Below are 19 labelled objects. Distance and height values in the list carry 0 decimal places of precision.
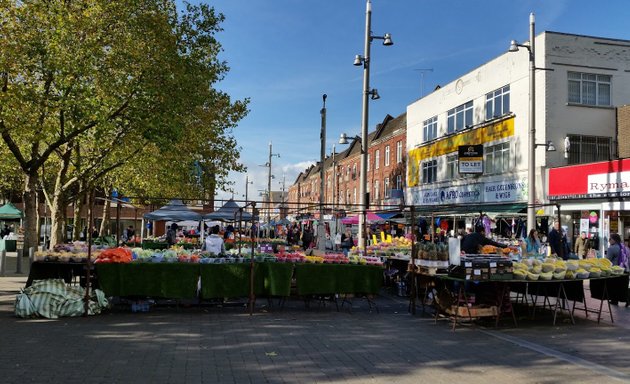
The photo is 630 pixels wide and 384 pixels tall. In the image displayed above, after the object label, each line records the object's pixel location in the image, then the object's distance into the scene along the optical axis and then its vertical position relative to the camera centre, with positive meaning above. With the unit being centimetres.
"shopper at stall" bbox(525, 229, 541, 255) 1613 -48
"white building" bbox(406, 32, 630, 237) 2634 +607
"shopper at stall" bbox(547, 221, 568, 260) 1553 -40
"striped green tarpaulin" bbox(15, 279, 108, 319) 1030 -159
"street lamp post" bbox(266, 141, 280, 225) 5797 +618
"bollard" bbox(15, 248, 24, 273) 1910 -157
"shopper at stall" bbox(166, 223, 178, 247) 2669 -77
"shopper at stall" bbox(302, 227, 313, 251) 3014 -93
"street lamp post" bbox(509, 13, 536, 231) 2209 +455
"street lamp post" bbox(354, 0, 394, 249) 2006 +520
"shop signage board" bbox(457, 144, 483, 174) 3078 +385
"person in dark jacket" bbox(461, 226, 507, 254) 1167 -36
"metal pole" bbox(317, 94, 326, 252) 2352 +317
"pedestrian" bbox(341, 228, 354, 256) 2395 -86
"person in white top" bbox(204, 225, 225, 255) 1378 -60
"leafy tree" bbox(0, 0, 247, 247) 1480 +427
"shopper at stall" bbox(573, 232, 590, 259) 2184 -70
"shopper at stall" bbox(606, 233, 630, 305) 1384 -63
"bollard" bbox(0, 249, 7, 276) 1816 -150
